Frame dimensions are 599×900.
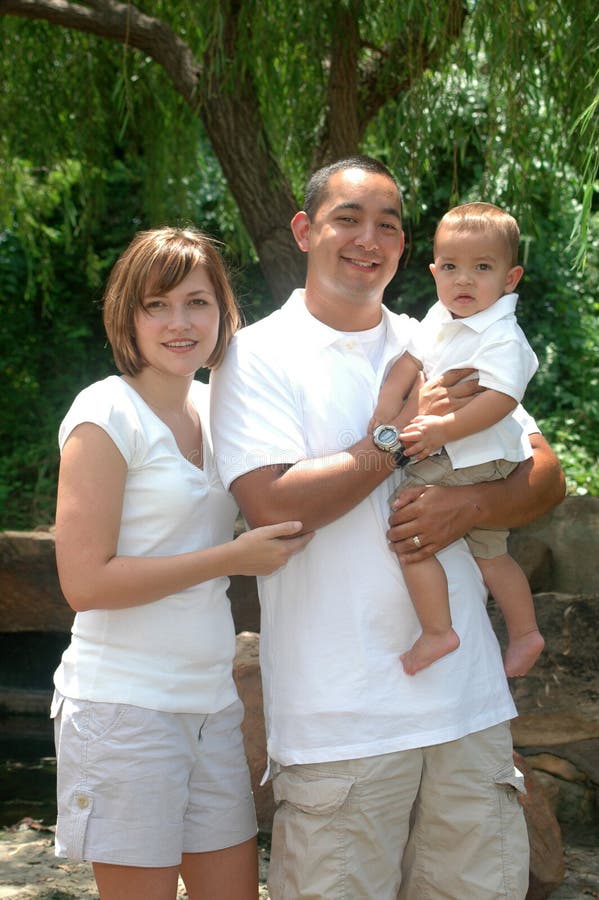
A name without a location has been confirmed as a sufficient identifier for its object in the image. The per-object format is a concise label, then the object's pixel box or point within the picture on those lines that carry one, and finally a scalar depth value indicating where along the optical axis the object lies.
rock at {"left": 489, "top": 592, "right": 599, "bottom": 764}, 3.66
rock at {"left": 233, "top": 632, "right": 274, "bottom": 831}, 3.56
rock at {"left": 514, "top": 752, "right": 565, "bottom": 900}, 3.14
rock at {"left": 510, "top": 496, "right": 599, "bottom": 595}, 5.13
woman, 1.98
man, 2.07
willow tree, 4.05
